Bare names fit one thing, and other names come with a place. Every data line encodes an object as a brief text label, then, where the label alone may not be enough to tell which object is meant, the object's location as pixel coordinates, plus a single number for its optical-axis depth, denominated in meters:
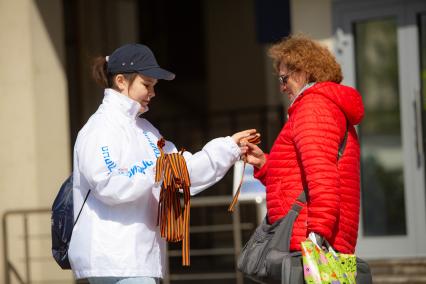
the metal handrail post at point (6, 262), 17.05
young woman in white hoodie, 7.77
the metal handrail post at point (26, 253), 16.81
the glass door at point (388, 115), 15.51
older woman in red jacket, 7.73
